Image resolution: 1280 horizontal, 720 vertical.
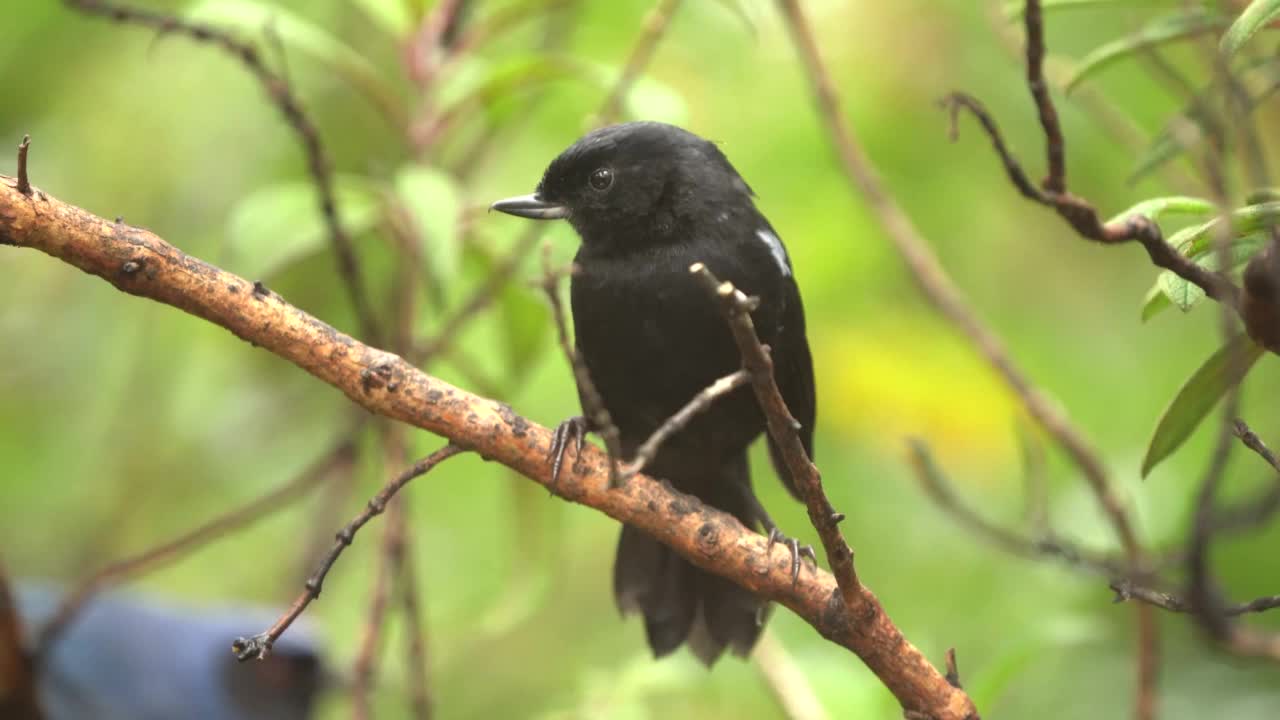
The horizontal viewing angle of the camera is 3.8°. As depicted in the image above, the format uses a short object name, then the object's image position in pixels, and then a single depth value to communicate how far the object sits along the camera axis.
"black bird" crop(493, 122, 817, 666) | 3.06
